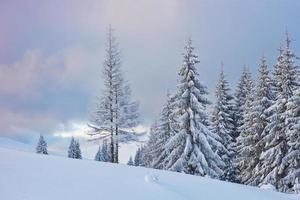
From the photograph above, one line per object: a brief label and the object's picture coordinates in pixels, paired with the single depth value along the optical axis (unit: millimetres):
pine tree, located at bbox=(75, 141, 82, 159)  79006
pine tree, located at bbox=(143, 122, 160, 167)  47084
